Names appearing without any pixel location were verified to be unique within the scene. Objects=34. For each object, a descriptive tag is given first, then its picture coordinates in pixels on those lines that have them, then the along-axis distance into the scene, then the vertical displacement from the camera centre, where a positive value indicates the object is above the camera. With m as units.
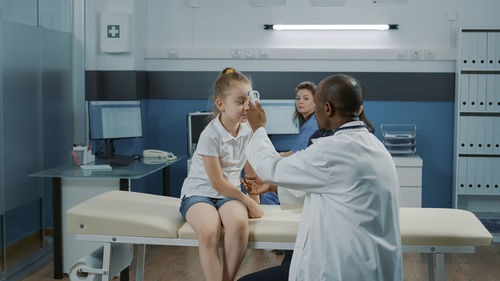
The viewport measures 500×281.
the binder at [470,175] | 4.49 -0.46
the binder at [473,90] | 4.46 +0.21
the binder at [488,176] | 4.48 -0.46
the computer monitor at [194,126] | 4.46 -0.09
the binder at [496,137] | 4.47 -0.16
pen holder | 3.69 -0.28
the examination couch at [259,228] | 2.04 -0.41
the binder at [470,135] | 4.48 -0.14
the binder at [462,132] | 4.48 -0.12
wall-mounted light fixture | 4.71 +0.74
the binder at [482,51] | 4.40 +0.51
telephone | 4.16 -0.29
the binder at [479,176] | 4.48 -0.46
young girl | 2.08 -0.28
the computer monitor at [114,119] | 4.00 -0.03
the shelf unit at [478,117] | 4.42 +0.00
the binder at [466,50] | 4.41 +0.52
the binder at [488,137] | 4.47 -0.16
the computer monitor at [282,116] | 4.68 +0.00
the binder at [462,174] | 4.49 -0.45
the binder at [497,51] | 4.39 +0.51
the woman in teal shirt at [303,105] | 3.24 +0.06
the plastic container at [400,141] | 4.55 -0.20
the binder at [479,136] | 4.48 -0.15
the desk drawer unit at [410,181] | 4.29 -0.48
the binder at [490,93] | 4.45 +0.19
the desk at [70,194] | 3.35 -0.47
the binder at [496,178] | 4.48 -0.48
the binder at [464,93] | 4.47 +0.19
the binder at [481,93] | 4.46 +0.19
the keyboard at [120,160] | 3.79 -0.32
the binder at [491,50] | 4.39 +0.51
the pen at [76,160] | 3.67 -0.29
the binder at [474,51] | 4.41 +0.51
